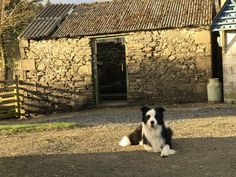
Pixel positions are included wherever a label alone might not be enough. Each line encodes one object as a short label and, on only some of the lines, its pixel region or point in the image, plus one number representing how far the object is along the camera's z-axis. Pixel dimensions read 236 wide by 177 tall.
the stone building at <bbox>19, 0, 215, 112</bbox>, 17.08
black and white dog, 7.95
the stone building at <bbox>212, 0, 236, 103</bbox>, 16.38
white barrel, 16.47
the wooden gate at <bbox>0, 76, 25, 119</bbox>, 18.31
